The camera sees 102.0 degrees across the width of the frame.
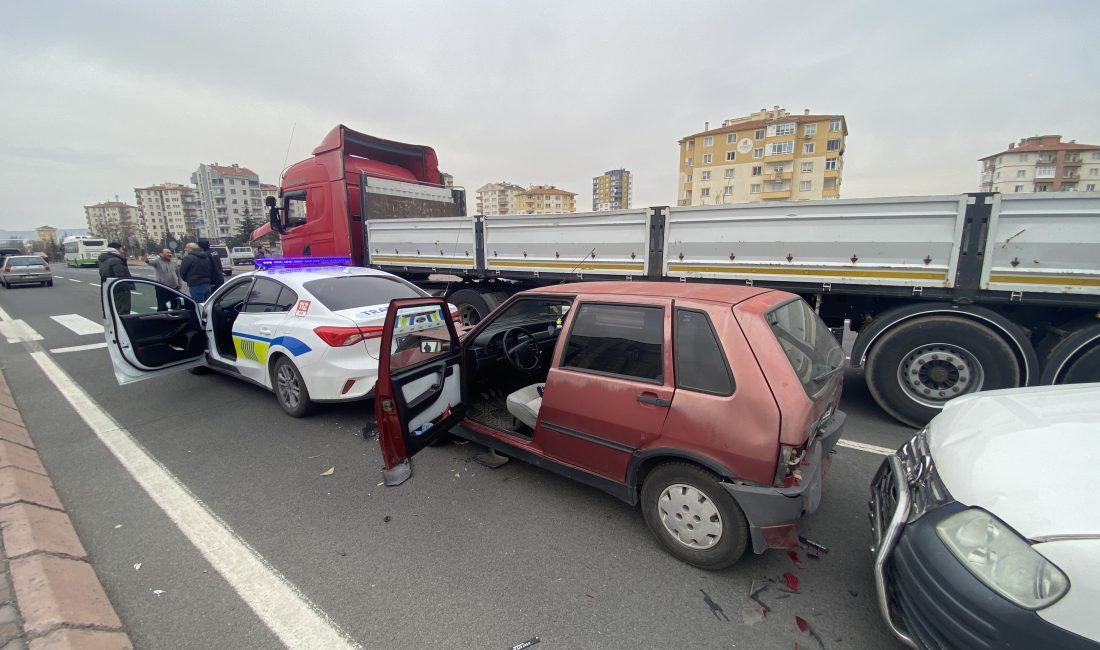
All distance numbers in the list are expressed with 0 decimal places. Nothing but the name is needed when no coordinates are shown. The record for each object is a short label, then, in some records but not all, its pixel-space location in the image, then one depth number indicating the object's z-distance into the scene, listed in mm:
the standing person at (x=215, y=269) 8516
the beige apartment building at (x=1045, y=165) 62406
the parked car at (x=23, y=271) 18172
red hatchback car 2102
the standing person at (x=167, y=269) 8469
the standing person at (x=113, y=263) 7791
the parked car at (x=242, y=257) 31892
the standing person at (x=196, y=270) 8203
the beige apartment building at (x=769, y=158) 53344
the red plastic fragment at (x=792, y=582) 2229
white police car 3951
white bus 37188
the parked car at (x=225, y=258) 29925
